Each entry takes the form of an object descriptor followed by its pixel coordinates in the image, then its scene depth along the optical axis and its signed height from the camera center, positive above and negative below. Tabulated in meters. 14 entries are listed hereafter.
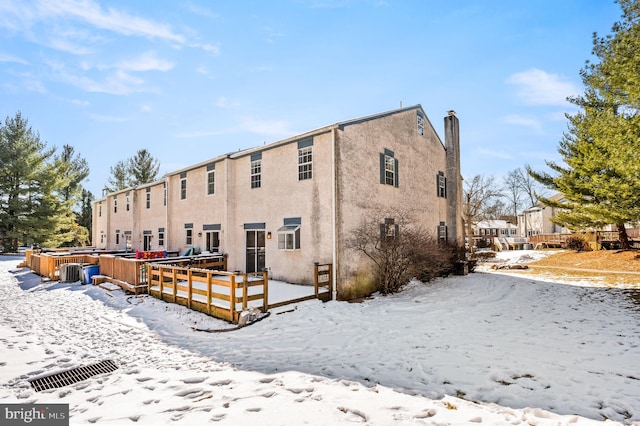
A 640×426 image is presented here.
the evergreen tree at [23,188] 29.69 +4.64
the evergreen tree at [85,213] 42.69 +2.79
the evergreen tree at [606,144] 11.17 +3.92
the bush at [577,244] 25.20 -1.90
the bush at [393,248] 12.04 -0.93
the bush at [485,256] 25.83 -2.85
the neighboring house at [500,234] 36.48 -1.88
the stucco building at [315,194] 11.34 +1.57
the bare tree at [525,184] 55.89 +7.29
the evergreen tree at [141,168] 44.47 +9.36
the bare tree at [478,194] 34.36 +3.51
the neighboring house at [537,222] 47.50 +0.17
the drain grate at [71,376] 4.85 -2.46
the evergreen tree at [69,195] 33.00 +4.85
